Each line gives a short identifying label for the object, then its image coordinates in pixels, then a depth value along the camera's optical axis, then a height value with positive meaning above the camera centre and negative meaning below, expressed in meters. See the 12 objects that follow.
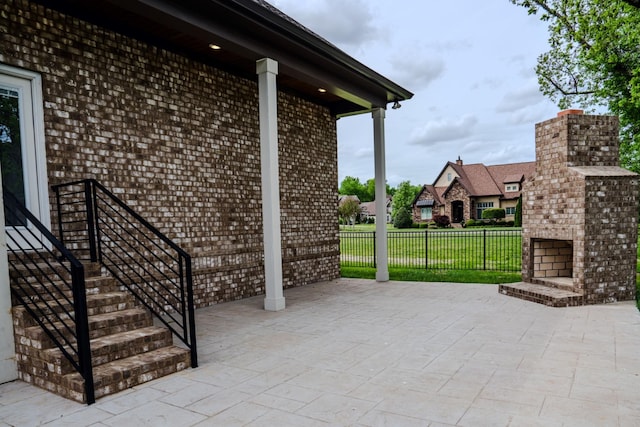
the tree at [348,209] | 50.52 -1.20
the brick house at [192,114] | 4.39 +1.33
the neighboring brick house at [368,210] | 67.78 -1.94
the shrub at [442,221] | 32.28 -2.05
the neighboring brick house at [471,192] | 33.94 +0.39
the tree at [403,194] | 46.54 +0.45
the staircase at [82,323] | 2.89 -1.00
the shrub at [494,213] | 31.89 -1.51
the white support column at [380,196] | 8.27 +0.06
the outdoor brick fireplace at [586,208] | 5.82 -0.26
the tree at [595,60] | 10.24 +3.95
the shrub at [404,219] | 34.53 -1.89
